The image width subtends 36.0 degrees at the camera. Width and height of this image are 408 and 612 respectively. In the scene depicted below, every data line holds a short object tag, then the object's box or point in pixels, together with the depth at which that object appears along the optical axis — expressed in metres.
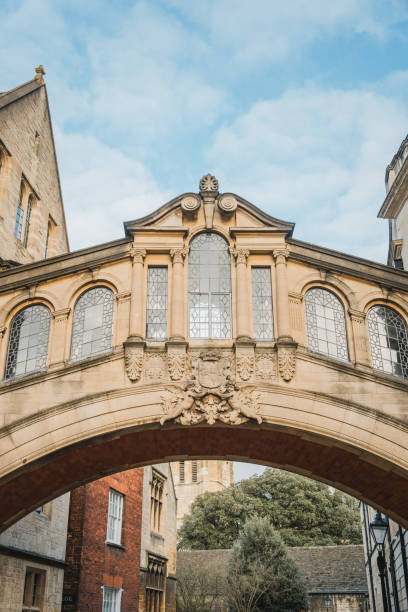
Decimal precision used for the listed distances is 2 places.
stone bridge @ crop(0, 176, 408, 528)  11.94
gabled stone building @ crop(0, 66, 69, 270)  19.17
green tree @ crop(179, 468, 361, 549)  52.53
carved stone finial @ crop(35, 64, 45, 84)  22.47
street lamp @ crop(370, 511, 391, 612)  14.67
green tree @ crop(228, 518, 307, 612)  33.41
